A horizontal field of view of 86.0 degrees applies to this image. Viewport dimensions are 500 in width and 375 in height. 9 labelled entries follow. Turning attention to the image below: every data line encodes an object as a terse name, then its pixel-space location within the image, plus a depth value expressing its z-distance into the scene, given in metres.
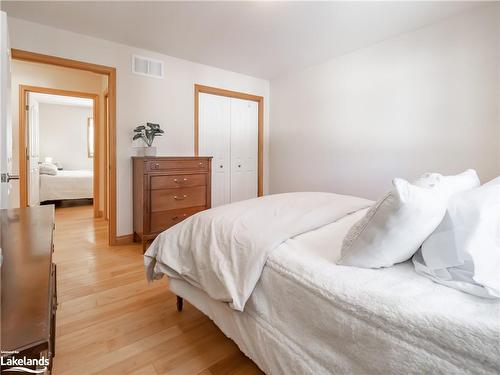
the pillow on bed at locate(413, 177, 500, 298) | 0.80
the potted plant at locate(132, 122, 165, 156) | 3.13
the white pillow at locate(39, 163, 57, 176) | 5.81
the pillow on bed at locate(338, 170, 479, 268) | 0.87
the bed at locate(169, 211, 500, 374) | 0.67
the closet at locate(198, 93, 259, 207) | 3.97
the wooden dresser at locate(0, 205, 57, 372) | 0.43
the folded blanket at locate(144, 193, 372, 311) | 1.18
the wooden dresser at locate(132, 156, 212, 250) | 2.96
